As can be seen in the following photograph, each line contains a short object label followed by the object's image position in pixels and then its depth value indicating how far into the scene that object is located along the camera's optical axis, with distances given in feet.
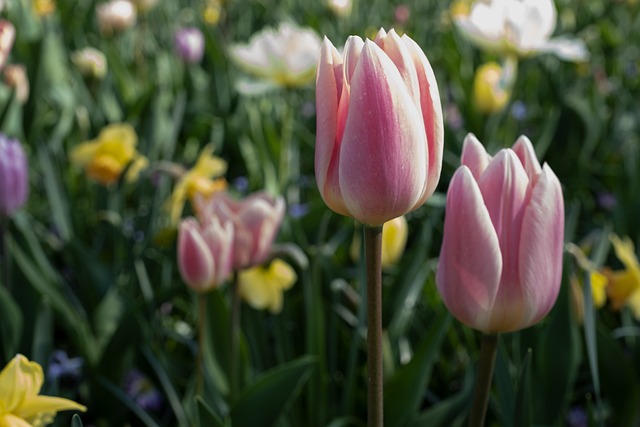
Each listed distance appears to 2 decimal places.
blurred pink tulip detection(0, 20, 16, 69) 3.77
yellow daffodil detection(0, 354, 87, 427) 2.20
